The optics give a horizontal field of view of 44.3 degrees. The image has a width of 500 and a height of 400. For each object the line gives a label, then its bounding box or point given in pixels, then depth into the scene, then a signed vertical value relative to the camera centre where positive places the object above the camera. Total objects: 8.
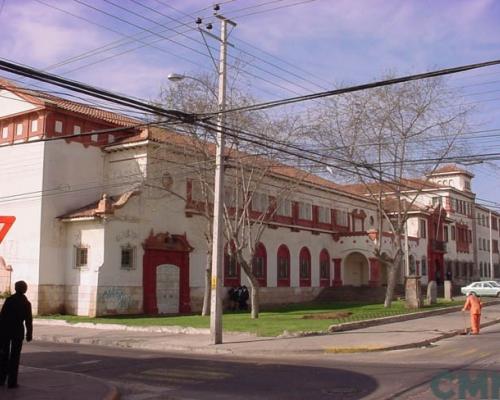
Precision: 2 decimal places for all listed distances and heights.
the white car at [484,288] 49.72 -1.10
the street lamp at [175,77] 18.28 +5.88
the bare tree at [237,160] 25.20 +5.00
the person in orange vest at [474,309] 21.38 -1.18
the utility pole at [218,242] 18.83 +1.02
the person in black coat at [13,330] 10.62 -0.95
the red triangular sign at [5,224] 10.18 +0.85
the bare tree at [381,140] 29.74 +6.59
